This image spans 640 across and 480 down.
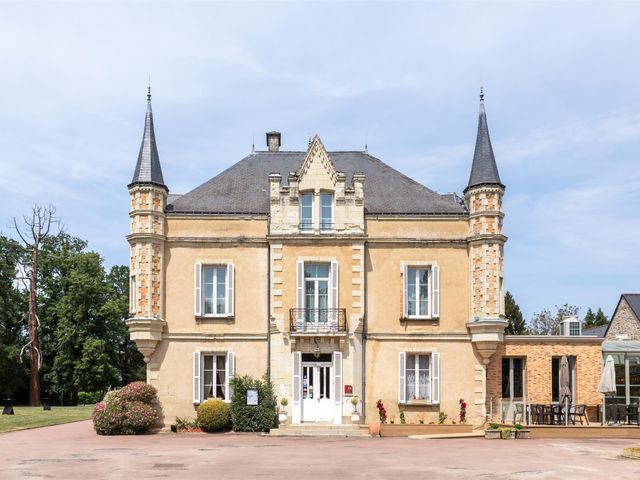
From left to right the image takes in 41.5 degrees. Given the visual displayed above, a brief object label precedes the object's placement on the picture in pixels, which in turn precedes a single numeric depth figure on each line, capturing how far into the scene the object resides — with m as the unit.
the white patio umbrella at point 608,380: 28.52
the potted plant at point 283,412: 29.38
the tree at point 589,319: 81.54
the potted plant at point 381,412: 29.94
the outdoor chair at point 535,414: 29.09
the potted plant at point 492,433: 27.47
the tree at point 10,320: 57.12
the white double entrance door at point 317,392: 30.05
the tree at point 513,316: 57.59
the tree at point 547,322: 61.59
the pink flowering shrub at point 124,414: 28.44
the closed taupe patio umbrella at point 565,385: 28.86
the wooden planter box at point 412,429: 29.20
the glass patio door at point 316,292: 30.55
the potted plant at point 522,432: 27.45
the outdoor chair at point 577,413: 29.20
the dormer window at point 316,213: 30.92
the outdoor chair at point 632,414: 29.70
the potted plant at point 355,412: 29.54
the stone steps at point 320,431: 28.17
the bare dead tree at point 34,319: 55.91
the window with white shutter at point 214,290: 30.73
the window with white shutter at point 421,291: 30.94
